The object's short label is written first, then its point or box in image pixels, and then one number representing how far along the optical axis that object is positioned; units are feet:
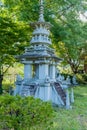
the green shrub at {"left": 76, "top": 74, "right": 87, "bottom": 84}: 95.77
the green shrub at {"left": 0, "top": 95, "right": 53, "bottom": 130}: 16.16
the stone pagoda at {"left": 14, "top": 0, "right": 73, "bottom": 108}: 36.24
